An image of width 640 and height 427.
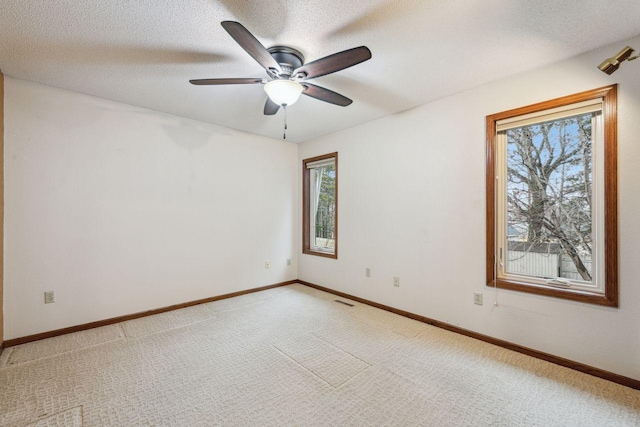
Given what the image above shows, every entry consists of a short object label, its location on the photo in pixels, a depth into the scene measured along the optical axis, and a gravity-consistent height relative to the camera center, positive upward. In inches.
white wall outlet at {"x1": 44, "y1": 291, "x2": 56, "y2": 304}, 105.0 -31.4
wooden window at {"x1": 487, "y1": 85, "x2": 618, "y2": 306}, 81.7 +6.8
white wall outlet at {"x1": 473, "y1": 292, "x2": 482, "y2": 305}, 105.7 -31.2
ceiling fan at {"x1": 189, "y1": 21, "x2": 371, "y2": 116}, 66.2 +40.5
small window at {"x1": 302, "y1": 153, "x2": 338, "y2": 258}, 176.7 +7.7
